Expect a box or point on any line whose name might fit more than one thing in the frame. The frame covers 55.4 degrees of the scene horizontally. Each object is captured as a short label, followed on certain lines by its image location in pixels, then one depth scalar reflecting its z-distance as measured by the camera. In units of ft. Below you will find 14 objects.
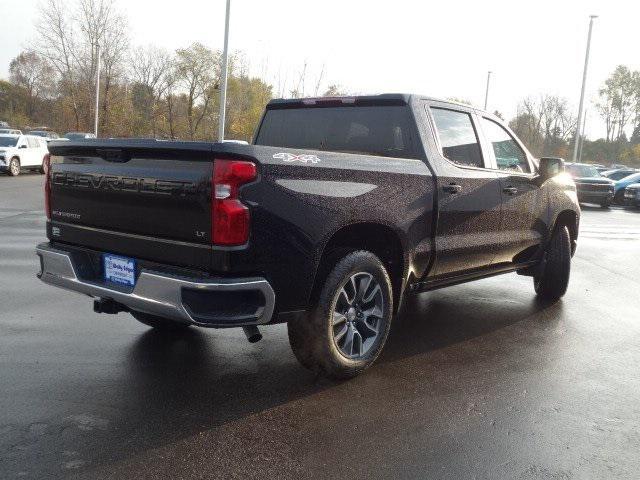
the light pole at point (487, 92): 158.65
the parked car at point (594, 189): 75.05
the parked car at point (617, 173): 94.53
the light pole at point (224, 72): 73.51
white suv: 76.79
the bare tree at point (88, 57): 152.76
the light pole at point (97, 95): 139.25
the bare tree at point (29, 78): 238.97
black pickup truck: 10.75
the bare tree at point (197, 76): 154.81
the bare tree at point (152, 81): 161.89
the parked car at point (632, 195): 78.54
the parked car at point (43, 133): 137.43
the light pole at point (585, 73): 115.75
